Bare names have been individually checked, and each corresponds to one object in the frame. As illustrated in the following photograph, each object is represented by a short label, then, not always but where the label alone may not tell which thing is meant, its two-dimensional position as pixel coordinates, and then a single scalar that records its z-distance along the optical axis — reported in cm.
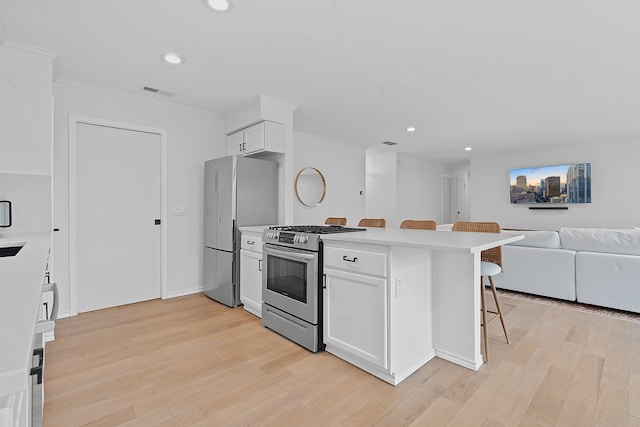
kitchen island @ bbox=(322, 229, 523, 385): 193
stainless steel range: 236
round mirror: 506
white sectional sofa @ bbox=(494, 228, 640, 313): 308
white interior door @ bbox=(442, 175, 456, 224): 855
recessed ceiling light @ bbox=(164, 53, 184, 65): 254
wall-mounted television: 604
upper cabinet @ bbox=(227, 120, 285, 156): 351
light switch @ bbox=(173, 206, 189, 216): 377
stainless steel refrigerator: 341
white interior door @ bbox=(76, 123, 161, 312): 320
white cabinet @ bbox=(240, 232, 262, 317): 307
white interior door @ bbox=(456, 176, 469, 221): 893
